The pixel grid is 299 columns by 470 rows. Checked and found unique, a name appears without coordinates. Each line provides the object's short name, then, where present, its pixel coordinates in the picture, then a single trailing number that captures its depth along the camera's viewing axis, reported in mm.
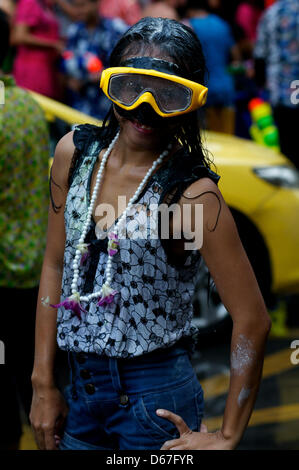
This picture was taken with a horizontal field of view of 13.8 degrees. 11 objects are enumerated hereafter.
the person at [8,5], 11158
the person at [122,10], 13078
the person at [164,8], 12737
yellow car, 8111
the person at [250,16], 16052
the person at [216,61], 12676
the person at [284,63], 10397
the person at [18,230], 5150
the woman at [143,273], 3178
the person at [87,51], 10848
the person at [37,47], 11695
